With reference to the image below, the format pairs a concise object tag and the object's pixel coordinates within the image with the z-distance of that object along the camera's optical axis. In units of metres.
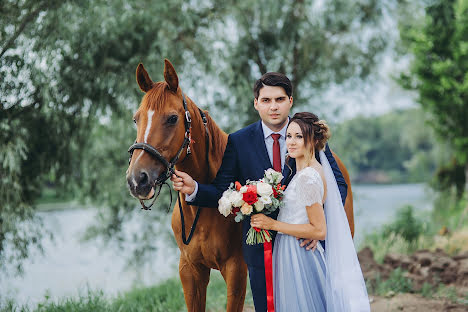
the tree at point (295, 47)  7.48
